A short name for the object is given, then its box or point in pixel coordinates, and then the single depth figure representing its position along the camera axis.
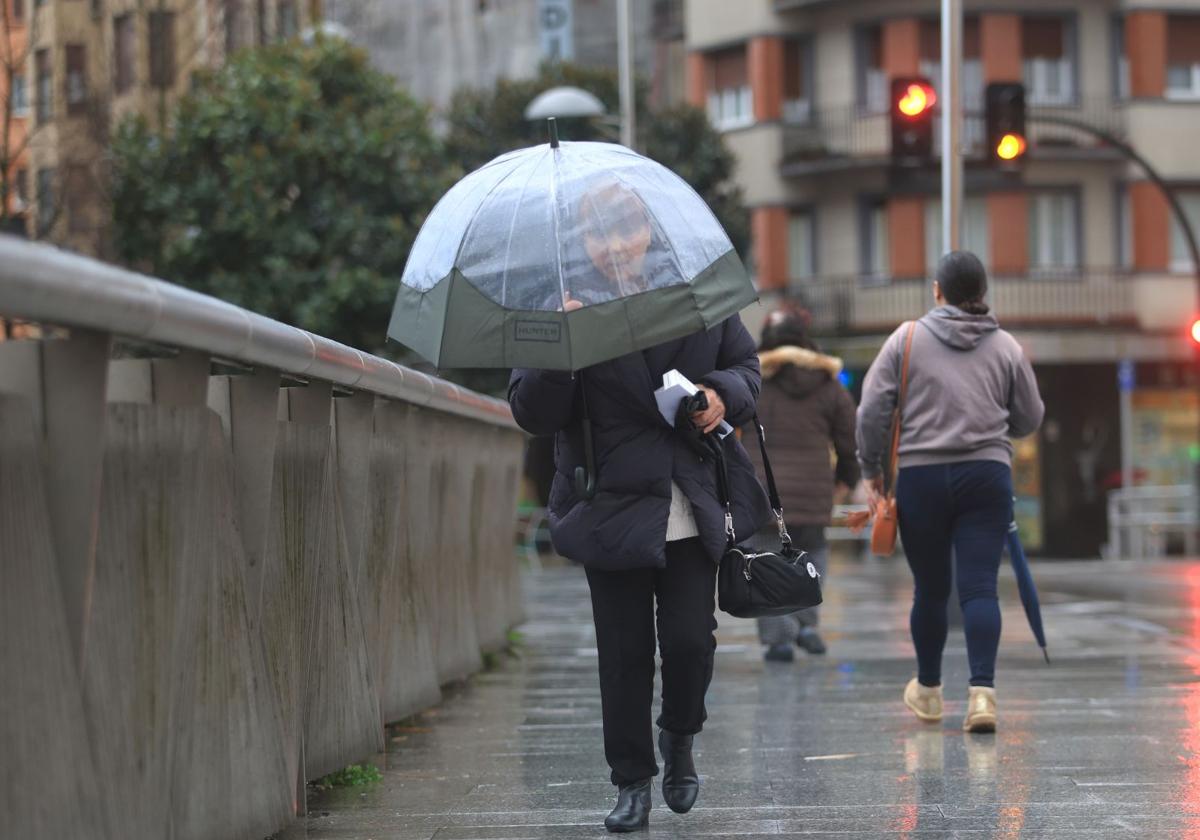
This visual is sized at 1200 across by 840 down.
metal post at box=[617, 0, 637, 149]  33.75
